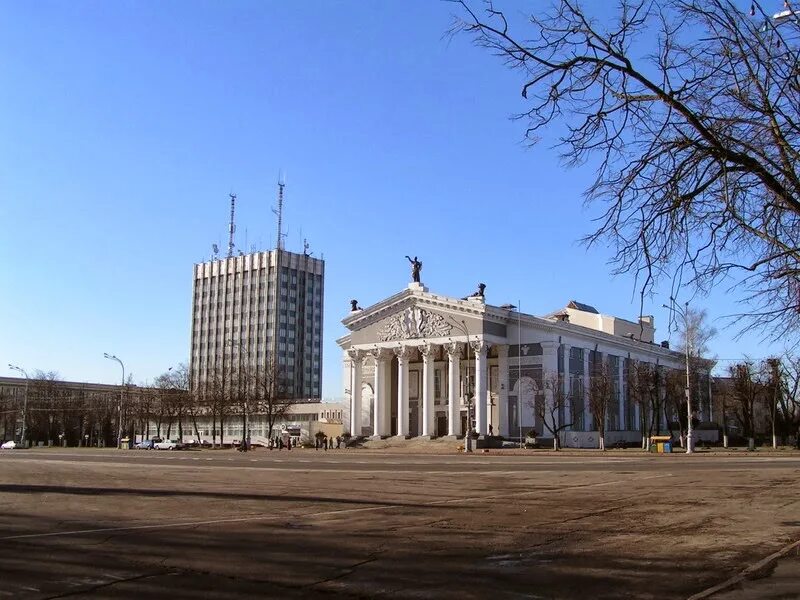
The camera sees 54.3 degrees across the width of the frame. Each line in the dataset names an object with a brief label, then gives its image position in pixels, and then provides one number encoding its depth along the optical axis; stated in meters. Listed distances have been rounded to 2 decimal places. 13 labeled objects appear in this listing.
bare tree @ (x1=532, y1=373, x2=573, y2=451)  81.06
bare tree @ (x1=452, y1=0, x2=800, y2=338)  7.86
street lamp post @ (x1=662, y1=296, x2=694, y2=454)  59.25
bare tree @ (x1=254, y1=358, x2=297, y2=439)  99.75
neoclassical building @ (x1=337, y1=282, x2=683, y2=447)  85.31
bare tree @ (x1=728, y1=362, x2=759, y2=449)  70.94
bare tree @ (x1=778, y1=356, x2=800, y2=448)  72.94
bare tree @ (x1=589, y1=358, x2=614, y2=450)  76.06
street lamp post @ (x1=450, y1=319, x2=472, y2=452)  69.83
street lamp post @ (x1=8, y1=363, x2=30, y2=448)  107.53
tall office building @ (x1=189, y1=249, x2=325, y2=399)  170.25
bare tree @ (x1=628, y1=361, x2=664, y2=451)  74.94
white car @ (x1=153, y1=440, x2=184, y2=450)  93.94
